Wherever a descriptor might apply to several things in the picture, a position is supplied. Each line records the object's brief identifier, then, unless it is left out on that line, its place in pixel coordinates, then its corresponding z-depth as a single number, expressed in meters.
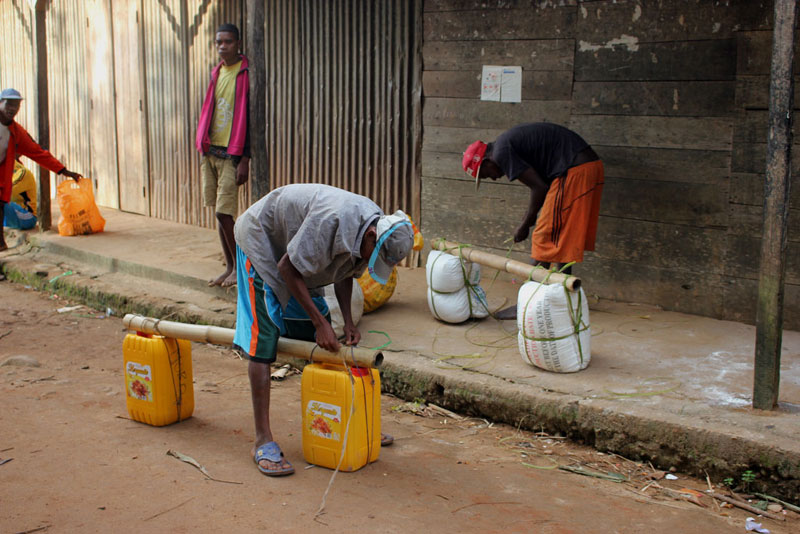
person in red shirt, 8.31
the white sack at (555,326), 4.67
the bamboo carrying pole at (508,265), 4.69
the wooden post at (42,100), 9.29
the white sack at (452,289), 5.79
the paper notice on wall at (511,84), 6.58
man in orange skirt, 5.66
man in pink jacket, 6.64
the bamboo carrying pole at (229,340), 3.79
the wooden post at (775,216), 3.91
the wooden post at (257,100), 6.12
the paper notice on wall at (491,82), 6.70
